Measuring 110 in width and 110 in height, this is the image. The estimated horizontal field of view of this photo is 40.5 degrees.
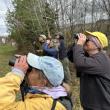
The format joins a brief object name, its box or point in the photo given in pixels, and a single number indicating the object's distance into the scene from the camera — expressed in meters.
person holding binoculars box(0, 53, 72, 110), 1.14
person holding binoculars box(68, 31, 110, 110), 1.83
